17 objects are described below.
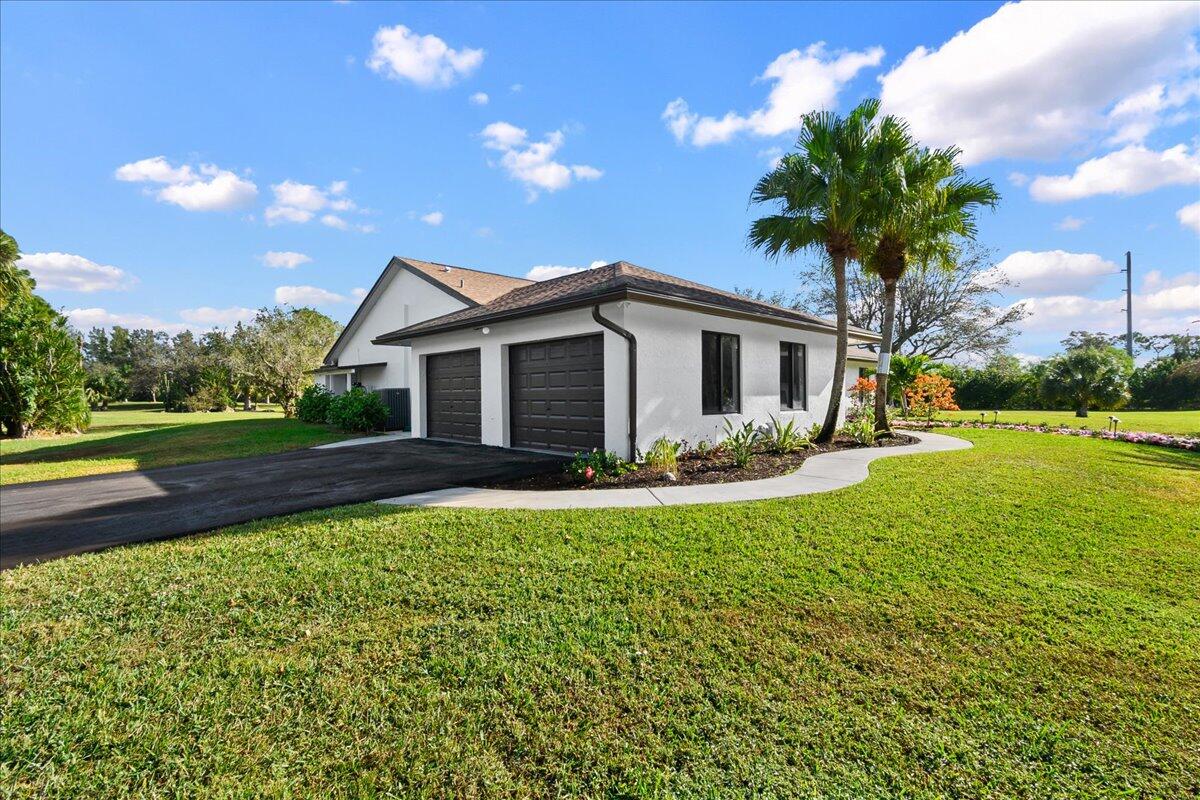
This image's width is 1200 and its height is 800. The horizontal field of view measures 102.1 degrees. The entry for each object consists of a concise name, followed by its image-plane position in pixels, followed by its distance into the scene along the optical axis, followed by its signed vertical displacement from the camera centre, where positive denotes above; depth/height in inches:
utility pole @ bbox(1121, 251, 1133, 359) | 1407.4 +308.0
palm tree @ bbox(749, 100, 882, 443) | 383.2 +168.1
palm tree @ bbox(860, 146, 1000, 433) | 395.5 +158.5
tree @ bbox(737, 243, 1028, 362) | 1165.7 +222.2
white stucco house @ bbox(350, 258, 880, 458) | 353.7 +33.4
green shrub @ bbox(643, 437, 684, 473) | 320.8 -38.2
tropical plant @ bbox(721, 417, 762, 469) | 339.6 -33.3
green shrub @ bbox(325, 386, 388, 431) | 668.7 -12.2
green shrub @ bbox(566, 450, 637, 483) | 305.4 -42.8
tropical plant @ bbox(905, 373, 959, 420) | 655.8 +6.5
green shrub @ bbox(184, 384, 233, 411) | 1514.5 +14.3
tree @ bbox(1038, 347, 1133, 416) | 810.8 +32.5
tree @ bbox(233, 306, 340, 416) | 1108.5 +118.1
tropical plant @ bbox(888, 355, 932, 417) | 722.8 +41.6
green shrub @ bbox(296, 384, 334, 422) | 806.5 -4.0
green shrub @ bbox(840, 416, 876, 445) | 448.1 -31.8
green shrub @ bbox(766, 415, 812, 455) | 393.4 -35.6
